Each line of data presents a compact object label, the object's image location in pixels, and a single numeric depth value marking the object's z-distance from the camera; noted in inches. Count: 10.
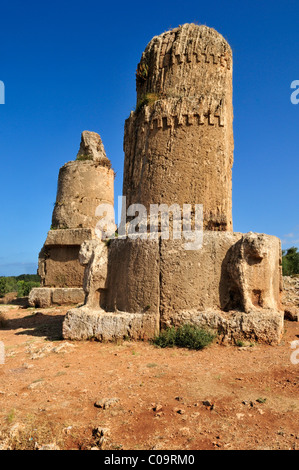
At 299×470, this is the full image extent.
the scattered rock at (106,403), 111.6
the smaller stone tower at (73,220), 357.1
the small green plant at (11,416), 101.3
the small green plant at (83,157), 406.9
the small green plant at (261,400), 111.0
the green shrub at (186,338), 173.6
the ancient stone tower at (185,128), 211.3
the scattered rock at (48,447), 86.2
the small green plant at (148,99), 230.8
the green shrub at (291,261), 677.5
